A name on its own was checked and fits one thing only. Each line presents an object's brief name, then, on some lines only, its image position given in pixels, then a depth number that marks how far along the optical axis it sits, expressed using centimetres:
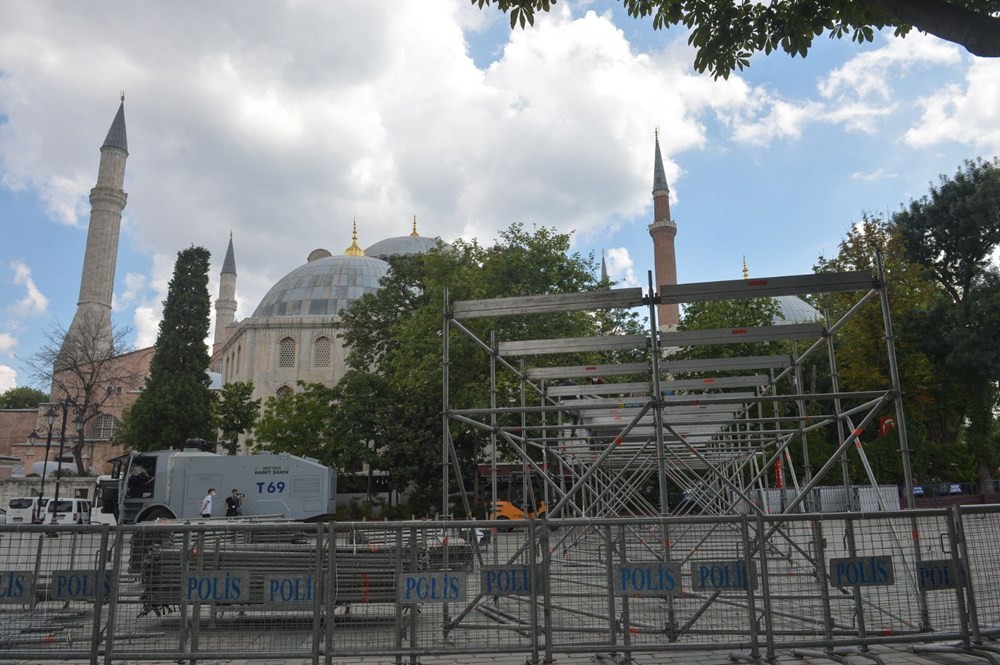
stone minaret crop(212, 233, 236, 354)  9431
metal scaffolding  822
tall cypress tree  3778
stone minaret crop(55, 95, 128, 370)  5988
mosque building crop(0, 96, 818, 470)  5269
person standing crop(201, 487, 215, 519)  1851
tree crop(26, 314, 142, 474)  3659
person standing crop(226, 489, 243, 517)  2044
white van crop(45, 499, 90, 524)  2797
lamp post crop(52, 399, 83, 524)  2498
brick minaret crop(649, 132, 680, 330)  6381
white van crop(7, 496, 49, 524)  2744
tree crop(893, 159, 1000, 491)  3141
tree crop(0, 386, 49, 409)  8200
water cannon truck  2219
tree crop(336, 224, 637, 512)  2802
